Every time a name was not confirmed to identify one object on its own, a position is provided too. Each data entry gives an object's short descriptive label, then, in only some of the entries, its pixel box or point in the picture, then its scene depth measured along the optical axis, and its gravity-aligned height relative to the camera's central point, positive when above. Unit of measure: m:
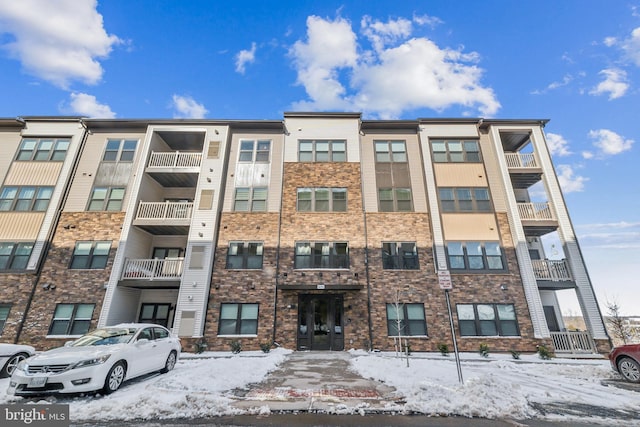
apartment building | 14.30 +4.46
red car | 8.06 -1.33
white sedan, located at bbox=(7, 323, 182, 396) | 5.76 -1.05
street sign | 7.29 +0.86
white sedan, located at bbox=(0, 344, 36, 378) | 7.96 -1.14
